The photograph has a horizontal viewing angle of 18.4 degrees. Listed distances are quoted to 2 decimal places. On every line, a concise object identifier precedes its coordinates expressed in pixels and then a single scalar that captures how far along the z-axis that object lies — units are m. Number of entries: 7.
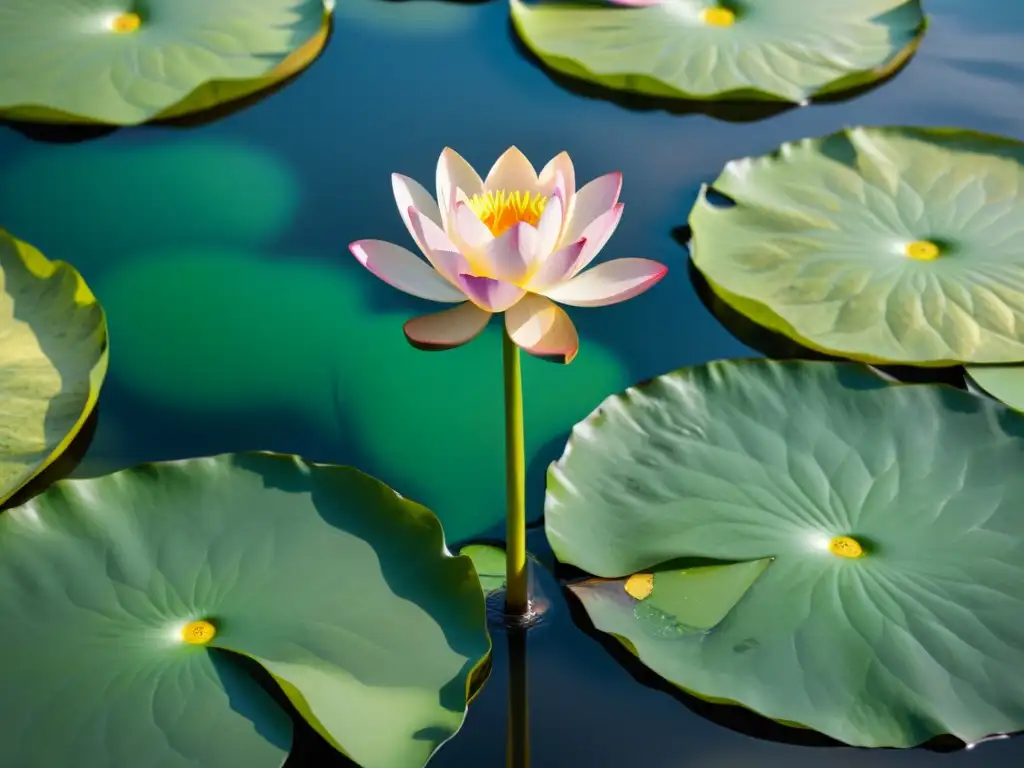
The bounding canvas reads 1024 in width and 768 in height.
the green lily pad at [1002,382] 2.08
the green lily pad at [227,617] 1.91
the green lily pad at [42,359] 2.05
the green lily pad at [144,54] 2.34
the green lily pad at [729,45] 2.38
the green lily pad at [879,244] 2.12
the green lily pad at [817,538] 1.93
